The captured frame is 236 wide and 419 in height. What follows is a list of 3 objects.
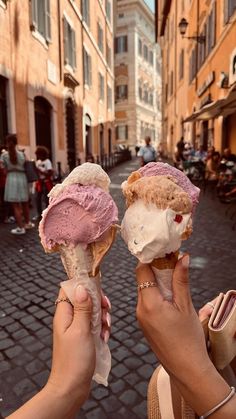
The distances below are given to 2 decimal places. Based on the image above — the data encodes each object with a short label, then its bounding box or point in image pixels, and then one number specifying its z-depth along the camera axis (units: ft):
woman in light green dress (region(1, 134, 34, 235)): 19.46
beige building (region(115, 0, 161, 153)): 125.49
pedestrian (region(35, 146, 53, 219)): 22.67
